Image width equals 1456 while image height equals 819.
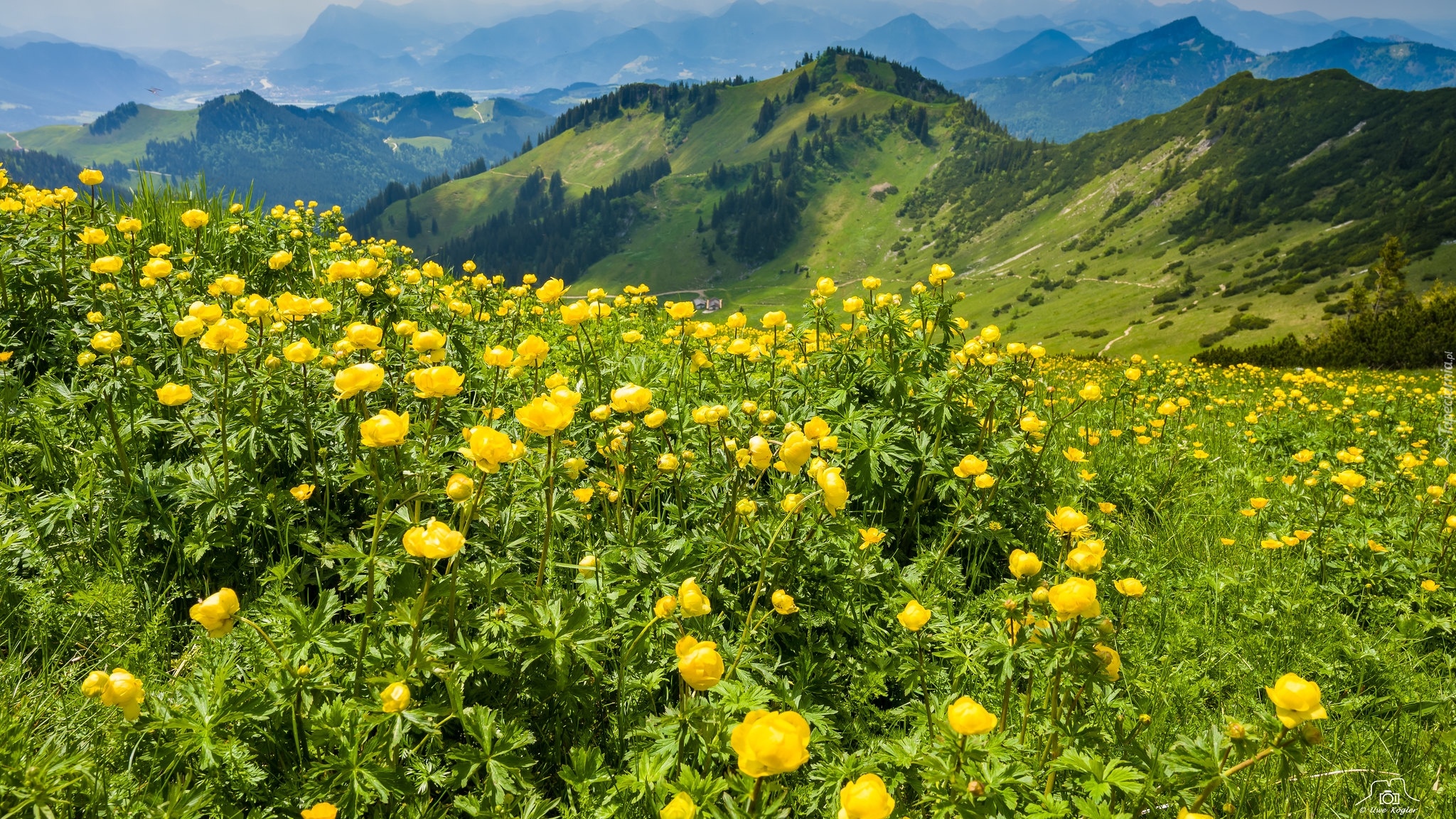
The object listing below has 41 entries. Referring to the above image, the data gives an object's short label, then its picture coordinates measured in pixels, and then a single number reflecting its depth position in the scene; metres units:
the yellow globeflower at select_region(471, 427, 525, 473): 2.19
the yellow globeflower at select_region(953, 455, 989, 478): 3.51
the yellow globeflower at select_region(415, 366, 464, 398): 2.60
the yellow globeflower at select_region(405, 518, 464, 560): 1.89
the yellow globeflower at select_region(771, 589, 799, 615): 2.47
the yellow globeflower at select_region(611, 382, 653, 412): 2.84
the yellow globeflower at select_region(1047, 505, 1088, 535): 2.54
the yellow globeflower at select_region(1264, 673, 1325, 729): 1.77
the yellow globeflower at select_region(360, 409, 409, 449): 2.18
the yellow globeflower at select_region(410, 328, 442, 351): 3.14
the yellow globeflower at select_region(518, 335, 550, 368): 3.17
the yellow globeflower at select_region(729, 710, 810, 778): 1.51
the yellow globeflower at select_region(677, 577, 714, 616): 1.97
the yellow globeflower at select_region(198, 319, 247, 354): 3.02
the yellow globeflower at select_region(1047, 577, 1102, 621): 2.01
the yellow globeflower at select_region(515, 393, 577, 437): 2.34
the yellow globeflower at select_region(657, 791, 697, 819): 1.68
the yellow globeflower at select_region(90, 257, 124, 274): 4.02
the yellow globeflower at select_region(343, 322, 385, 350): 3.11
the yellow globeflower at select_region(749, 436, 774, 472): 2.54
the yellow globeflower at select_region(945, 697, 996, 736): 1.80
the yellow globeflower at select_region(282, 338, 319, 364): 3.12
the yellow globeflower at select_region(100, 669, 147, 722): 1.91
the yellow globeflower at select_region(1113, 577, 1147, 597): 2.51
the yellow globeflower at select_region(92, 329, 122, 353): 3.38
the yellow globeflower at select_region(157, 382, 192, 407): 3.27
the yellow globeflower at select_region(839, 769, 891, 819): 1.56
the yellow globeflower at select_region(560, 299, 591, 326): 3.98
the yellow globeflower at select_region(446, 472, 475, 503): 2.13
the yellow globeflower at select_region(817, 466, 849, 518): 2.32
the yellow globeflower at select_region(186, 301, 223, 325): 3.30
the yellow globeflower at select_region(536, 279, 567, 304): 4.30
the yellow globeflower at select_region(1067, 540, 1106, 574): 2.25
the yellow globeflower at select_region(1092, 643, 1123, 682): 2.18
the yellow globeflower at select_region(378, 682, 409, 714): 1.91
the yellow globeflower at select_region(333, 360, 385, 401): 2.46
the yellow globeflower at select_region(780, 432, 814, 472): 2.42
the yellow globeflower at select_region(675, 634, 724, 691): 1.76
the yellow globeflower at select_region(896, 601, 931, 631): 2.28
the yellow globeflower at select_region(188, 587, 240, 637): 2.00
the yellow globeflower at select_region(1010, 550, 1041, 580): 2.31
